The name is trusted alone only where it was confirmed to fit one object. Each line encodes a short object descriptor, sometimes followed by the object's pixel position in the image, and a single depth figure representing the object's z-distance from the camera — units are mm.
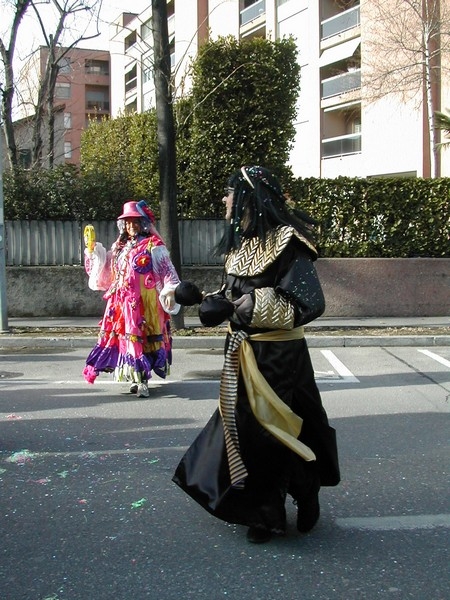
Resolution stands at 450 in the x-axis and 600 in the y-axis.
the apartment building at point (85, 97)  52719
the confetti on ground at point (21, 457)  4867
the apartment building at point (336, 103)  24422
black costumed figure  3295
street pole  11516
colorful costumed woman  6527
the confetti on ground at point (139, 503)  4000
